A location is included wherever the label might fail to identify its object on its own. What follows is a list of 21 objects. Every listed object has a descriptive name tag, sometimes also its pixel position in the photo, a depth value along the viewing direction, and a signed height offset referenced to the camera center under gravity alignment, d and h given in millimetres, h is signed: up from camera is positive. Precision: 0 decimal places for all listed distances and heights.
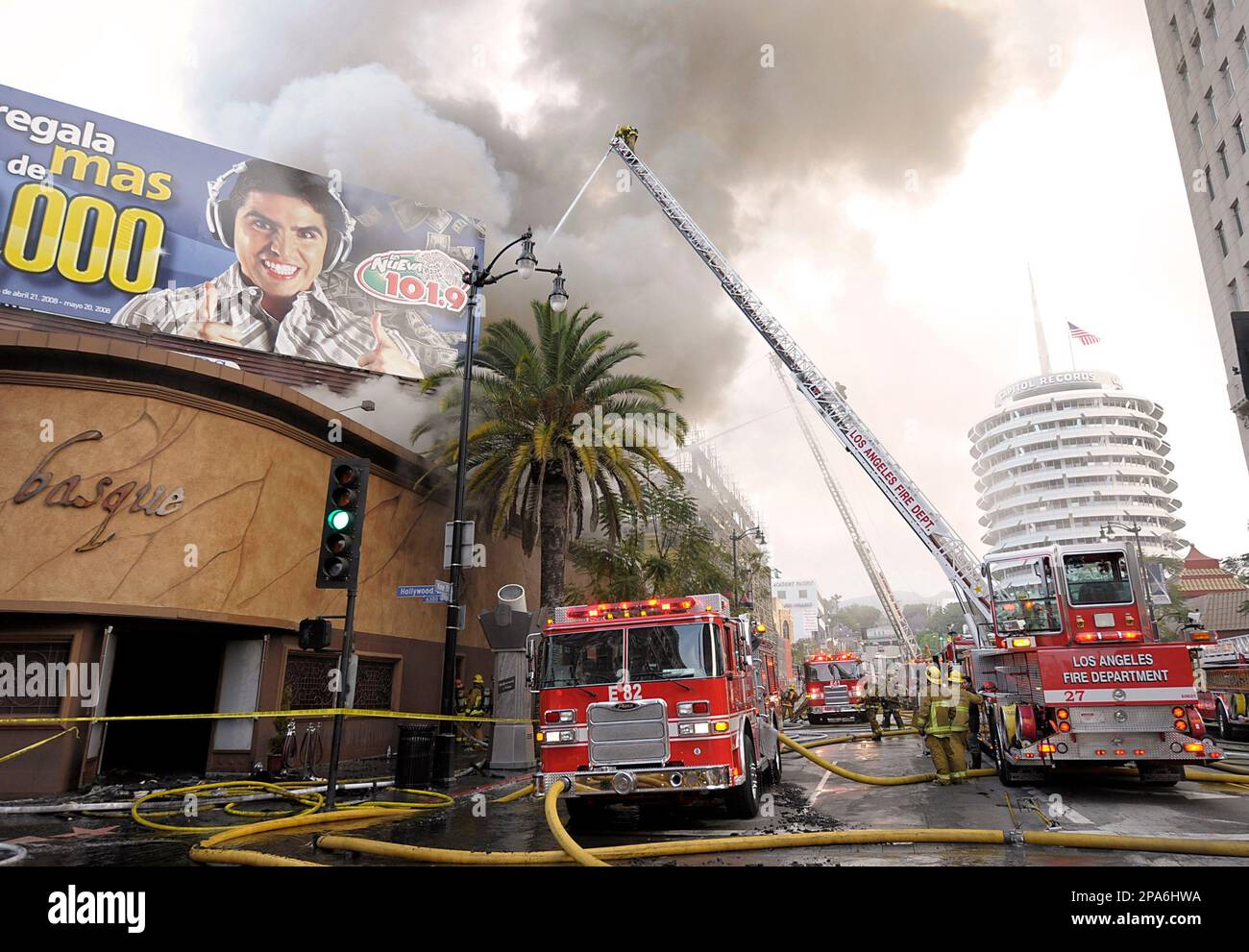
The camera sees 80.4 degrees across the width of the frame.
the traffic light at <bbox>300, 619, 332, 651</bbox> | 9297 +430
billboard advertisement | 23672 +15305
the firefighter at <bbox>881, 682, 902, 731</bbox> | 24750 -1462
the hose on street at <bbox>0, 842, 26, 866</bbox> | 6314 -1563
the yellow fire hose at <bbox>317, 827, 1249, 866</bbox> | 5922 -1456
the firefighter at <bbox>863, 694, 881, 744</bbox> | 18906 -1269
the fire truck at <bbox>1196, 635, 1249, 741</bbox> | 17766 -594
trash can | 11828 -1427
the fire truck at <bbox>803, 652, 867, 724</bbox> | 26719 -753
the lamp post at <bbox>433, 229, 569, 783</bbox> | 12195 +1028
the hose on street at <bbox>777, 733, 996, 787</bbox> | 10562 -1603
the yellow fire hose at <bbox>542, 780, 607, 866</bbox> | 5671 -1340
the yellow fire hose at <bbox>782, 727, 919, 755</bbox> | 15848 -1700
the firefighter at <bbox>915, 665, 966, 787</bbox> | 10664 -920
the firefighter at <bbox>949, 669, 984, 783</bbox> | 10445 -901
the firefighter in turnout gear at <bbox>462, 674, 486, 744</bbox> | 15750 -667
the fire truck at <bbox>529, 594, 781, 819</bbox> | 7906 -411
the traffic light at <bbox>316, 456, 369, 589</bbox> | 9422 +1832
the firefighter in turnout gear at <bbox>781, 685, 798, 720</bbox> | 30578 -1544
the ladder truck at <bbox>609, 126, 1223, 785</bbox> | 9133 -156
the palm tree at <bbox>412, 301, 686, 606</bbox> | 18562 +5913
